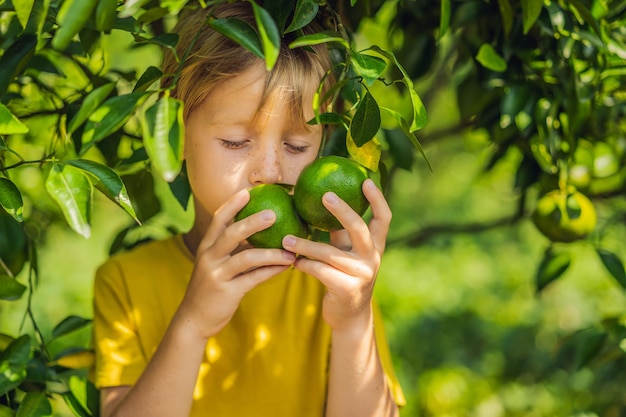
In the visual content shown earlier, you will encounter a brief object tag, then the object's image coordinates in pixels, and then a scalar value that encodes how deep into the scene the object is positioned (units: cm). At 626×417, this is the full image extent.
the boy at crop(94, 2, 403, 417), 117
